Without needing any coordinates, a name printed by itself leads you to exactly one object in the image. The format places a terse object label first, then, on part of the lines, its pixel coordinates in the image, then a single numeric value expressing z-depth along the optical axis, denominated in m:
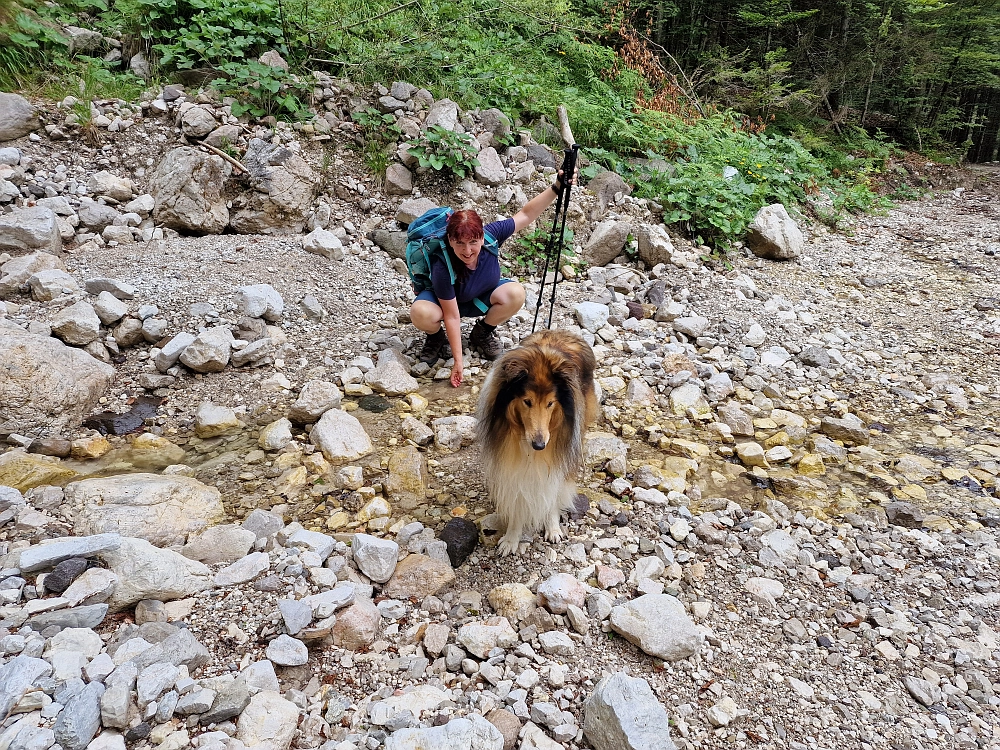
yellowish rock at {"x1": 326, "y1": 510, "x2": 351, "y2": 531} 3.18
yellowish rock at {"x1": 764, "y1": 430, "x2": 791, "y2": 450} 4.03
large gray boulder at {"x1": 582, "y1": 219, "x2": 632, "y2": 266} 6.29
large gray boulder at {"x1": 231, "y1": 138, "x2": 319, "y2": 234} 5.79
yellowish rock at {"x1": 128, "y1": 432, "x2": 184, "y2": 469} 3.54
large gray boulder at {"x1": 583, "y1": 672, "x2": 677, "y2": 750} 1.94
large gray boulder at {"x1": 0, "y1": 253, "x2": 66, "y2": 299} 4.38
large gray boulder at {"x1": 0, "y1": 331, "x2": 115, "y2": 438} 3.53
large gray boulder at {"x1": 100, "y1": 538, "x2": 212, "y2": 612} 2.25
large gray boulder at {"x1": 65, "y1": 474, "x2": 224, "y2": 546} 2.70
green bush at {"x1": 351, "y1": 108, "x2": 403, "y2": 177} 6.54
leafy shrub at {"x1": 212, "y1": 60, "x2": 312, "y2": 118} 6.18
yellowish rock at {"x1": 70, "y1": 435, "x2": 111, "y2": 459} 3.52
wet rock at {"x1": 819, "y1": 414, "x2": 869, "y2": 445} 4.10
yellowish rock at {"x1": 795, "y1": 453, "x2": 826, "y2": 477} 3.76
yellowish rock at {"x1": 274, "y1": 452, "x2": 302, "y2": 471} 3.59
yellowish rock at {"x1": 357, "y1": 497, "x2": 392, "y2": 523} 3.26
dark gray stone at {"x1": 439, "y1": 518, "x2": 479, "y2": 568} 2.98
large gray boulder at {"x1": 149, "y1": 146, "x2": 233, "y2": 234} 5.54
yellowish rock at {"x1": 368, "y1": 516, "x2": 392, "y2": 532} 3.18
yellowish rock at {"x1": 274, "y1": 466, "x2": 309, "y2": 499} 3.39
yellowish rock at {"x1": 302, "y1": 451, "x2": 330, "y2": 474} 3.57
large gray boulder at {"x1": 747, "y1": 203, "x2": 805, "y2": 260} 7.02
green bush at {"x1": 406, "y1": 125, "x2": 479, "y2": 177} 6.26
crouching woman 4.09
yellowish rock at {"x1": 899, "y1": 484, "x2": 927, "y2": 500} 3.47
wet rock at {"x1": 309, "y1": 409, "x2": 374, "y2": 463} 3.69
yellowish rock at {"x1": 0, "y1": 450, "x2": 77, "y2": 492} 3.01
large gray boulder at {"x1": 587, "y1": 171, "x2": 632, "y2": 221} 6.99
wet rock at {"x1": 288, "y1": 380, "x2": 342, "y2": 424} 3.98
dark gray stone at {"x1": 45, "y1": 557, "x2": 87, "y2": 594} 2.19
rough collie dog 2.73
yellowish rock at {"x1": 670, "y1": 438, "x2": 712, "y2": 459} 3.90
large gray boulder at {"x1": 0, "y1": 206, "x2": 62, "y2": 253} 4.68
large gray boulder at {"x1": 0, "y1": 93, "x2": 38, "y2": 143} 5.45
